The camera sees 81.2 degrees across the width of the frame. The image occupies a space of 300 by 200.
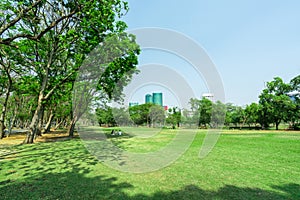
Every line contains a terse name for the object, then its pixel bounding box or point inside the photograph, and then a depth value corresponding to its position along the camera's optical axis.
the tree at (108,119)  64.67
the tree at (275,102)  42.09
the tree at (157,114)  62.78
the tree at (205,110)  53.62
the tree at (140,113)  64.62
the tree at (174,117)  59.04
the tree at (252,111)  49.16
